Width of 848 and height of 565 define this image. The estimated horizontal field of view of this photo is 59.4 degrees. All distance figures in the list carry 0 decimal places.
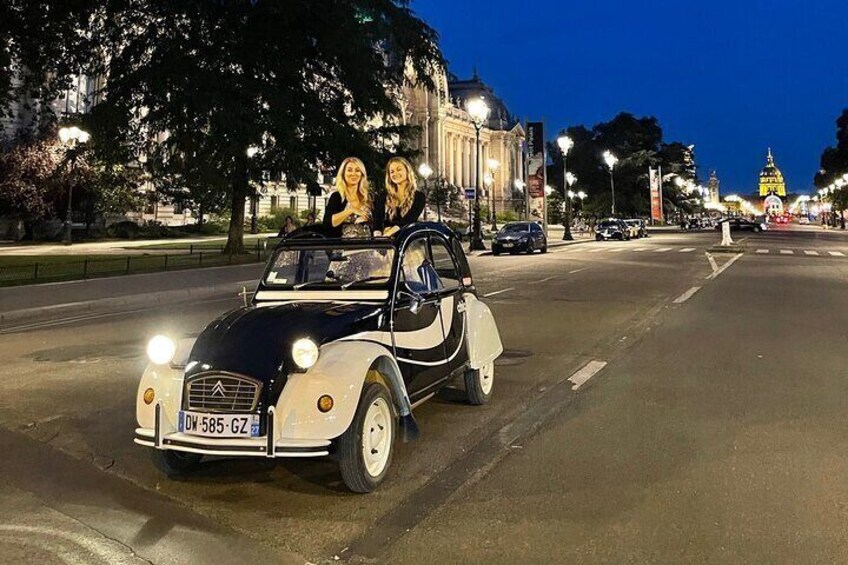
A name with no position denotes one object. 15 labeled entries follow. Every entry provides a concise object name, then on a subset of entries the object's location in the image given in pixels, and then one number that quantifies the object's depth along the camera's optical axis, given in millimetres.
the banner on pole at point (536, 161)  47344
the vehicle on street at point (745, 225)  76125
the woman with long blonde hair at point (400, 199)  6547
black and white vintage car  4500
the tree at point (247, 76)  29406
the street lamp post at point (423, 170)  57094
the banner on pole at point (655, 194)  85438
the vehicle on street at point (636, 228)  62328
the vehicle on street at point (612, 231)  58594
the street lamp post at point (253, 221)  62512
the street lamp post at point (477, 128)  39875
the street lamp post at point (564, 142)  48469
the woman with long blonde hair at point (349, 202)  6340
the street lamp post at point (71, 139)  36969
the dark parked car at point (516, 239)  37594
